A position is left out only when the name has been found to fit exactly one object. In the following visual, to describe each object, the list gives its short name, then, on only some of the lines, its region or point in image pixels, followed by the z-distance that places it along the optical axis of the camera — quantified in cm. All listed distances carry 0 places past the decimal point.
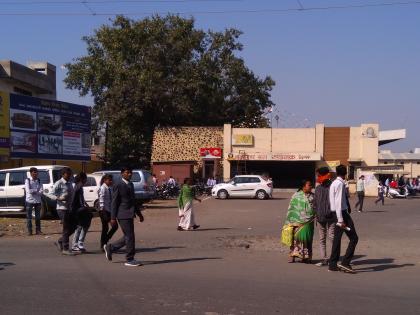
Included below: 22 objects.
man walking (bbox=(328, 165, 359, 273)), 956
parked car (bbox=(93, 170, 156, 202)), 2503
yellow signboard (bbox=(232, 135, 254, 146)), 4769
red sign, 4800
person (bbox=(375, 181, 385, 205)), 3030
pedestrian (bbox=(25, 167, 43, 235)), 1523
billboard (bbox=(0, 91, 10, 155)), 2825
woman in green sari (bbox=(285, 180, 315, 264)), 1049
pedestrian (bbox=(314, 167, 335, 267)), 998
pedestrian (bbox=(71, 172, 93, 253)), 1170
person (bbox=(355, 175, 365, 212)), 2536
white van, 2005
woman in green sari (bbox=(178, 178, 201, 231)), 1694
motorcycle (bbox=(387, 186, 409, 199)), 4075
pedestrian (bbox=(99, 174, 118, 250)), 1173
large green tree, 4750
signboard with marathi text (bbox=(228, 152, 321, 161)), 4625
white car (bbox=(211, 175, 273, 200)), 3497
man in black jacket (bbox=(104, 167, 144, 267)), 988
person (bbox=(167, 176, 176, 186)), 3716
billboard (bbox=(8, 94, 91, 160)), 2950
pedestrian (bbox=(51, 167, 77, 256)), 1159
